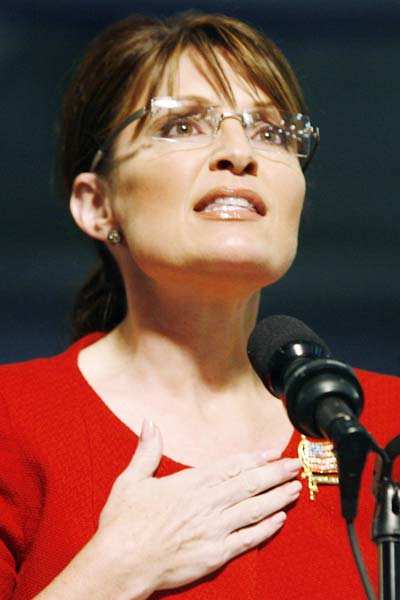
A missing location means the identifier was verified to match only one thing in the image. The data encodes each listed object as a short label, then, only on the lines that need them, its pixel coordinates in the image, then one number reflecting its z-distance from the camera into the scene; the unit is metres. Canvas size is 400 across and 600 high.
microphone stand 2.85
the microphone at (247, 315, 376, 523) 2.85
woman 3.07
